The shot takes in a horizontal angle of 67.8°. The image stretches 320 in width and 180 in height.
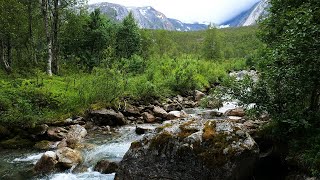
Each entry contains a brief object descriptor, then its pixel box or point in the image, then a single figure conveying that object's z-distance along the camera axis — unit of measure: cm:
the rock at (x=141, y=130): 1467
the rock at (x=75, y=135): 1324
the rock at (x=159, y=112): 1773
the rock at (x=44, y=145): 1331
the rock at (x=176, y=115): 1750
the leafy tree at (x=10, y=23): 2438
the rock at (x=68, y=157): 1071
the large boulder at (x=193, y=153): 748
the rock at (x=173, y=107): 2041
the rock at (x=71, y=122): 1528
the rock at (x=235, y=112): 1644
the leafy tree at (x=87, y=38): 3321
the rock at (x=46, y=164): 1052
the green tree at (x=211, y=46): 6801
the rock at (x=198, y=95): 2438
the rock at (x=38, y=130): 1424
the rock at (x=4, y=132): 1388
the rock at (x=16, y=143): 1346
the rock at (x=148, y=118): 1727
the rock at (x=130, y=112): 1801
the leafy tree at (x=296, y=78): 735
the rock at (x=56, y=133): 1412
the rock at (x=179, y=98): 2283
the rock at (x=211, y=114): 1698
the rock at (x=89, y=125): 1598
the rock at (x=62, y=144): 1296
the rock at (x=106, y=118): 1658
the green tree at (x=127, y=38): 4080
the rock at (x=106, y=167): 1008
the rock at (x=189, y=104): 2187
